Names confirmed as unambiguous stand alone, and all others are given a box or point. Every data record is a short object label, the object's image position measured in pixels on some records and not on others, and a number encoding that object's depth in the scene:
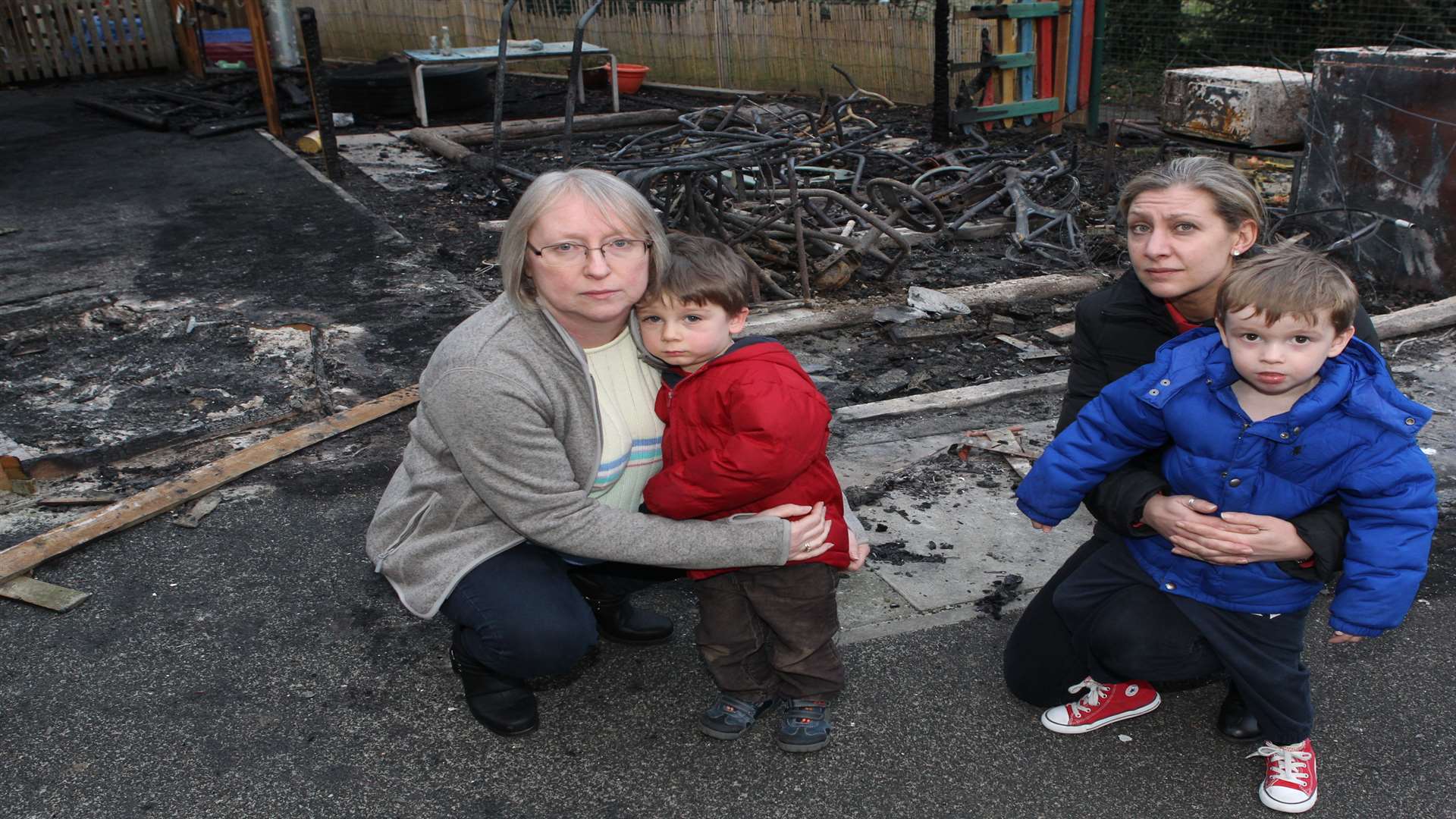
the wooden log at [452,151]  9.65
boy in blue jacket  2.19
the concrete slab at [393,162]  9.67
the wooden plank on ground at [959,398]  4.53
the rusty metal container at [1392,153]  5.85
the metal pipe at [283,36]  15.16
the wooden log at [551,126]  11.46
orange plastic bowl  14.57
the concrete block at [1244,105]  7.10
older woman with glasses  2.43
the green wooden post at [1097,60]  10.80
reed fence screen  13.12
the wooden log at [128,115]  11.96
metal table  12.28
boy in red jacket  2.39
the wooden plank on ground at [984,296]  5.62
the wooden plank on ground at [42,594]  3.21
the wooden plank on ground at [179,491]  3.42
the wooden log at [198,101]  12.88
